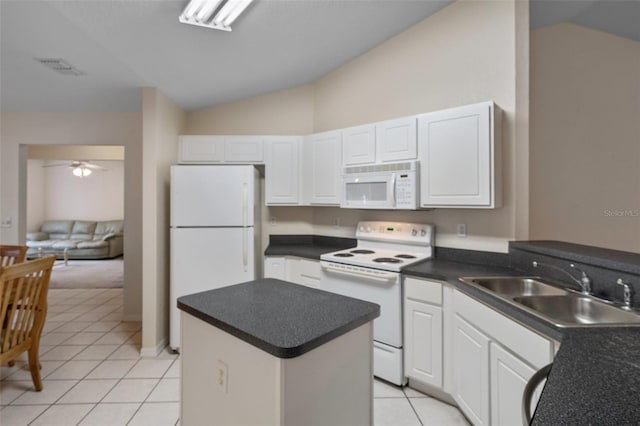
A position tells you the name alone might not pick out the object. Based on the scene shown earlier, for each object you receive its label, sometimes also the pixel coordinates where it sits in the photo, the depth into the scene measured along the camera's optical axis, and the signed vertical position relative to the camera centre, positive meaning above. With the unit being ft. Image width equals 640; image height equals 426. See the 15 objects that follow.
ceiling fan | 24.45 +3.55
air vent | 8.43 +4.08
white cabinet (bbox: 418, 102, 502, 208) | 7.23 +1.36
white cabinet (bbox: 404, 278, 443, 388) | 7.07 -2.73
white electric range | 7.68 -1.57
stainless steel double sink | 4.56 -1.48
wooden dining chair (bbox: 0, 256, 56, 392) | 6.76 -2.29
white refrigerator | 9.73 -0.53
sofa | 23.50 -2.15
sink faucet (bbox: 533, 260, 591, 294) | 5.49 -1.19
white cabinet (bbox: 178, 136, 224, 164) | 11.49 +2.32
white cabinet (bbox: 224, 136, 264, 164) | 11.46 +2.32
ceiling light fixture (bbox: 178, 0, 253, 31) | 6.31 +4.21
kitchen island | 3.15 -1.64
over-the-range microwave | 8.36 +0.77
